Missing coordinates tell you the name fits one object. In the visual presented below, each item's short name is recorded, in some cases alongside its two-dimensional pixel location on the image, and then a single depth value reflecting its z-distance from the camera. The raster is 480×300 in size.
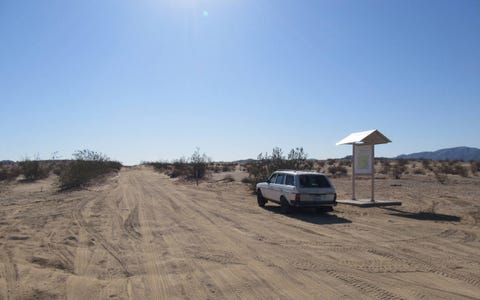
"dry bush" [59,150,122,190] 31.84
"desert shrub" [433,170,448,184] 34.16
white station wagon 16.73
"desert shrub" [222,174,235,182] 40.97
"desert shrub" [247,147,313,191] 27.98
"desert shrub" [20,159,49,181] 43.00
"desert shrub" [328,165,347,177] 46.47
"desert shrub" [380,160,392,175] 45.77
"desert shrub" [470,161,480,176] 42.56
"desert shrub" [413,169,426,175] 43.71
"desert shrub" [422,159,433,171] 50.44
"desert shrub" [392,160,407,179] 39.70
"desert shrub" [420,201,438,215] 17.82
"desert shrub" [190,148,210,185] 48.28
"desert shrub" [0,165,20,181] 42.47
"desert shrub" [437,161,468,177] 40.56
